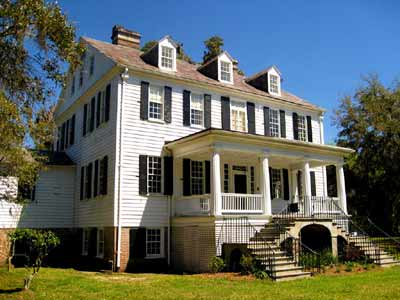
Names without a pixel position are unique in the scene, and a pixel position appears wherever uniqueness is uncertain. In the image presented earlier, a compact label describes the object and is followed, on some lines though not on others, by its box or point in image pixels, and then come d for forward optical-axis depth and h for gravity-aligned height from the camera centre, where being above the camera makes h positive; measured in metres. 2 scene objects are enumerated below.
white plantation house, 16.47 +2.60
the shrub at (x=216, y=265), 14.67 -1.54
